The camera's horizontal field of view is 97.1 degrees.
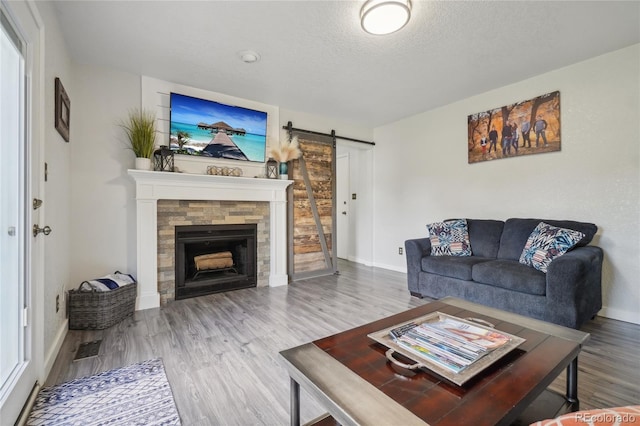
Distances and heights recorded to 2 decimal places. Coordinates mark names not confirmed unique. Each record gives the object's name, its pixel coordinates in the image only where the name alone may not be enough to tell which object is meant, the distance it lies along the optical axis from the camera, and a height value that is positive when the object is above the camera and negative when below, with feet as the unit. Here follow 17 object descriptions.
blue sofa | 7.06 -1.84
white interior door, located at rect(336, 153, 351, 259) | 18.78 +0.59
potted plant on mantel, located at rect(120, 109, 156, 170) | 9.23 +2.52
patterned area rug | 4.36 -3.16
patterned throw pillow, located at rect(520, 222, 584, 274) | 7.83 -0.92
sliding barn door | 13.26 +0.18
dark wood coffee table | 2.60 -1.83
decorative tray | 3.19 -1.71
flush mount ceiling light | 6.06 +4.41
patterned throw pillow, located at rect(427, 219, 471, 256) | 10.43 -0.98
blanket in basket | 7.97 -2.03
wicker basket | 7.59 -2.60
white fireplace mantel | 9.30 +0.55
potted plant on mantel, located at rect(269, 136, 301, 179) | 12.27 +2.62
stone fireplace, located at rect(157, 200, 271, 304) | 10.04 -1.04
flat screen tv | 10.28 +3.28
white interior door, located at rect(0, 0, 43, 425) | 4.27 +0.18
